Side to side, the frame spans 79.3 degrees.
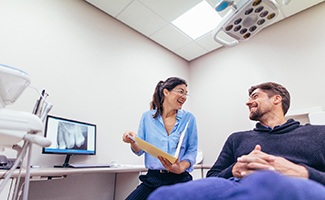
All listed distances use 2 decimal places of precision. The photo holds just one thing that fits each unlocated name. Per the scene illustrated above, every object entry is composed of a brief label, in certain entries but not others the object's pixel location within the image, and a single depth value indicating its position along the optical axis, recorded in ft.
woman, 3.81
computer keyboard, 4.89
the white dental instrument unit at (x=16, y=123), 1.76
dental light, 3.78
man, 1.18
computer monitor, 4.96
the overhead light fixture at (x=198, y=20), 7.97
